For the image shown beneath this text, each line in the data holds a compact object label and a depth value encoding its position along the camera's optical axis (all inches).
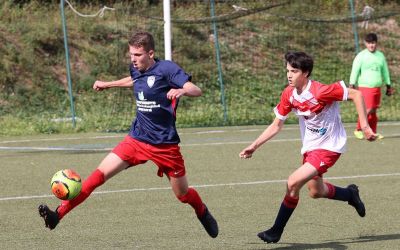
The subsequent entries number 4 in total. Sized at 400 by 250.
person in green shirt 1271.8
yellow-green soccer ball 607.1
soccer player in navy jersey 622.9
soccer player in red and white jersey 619.3
